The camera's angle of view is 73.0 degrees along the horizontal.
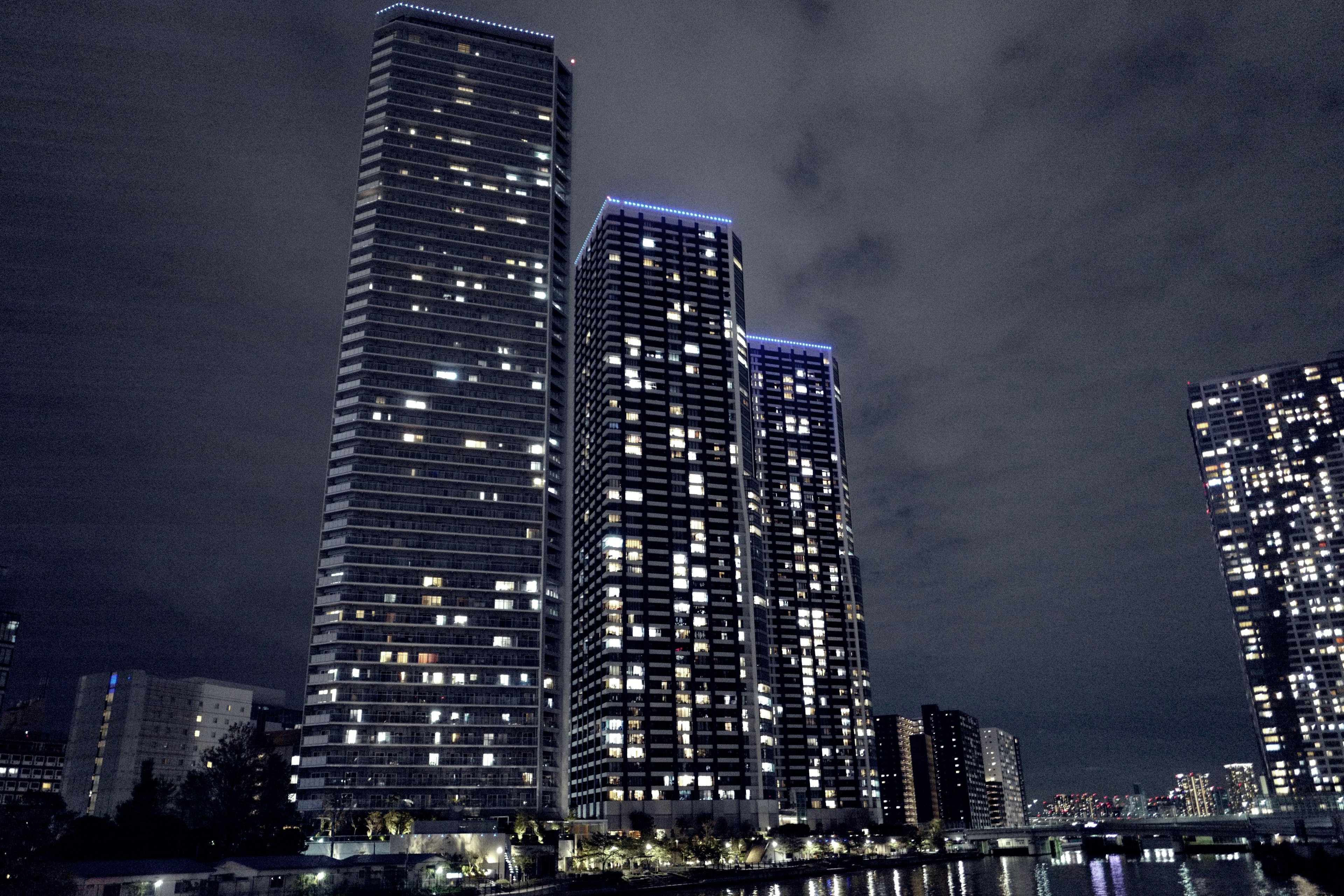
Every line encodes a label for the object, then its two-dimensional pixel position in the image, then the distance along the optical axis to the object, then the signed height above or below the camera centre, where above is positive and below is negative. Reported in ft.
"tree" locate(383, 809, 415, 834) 502.38 -17.46
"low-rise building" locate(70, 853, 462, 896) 295.89 -28.73
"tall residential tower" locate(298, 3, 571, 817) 548.31 +138.19
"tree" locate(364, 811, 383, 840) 502.38 -17.91
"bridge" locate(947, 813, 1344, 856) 571.28 -41.15
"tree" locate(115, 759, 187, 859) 379.96 -12.31
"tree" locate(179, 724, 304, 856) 432.66 -5.08
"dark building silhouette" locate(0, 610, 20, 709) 611.06 +103.85
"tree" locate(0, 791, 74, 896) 255.91 -15.72
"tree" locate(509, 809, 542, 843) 520.42 -23.36
